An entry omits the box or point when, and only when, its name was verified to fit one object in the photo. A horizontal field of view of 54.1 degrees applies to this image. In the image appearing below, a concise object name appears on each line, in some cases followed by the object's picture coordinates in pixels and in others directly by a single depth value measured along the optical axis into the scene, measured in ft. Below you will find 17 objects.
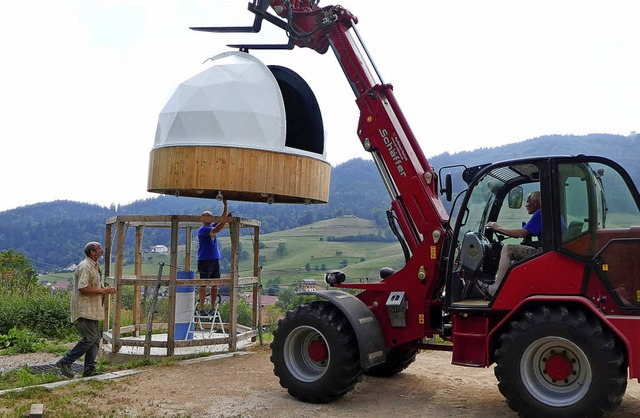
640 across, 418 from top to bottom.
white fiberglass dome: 34.04
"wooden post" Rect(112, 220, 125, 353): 35.30
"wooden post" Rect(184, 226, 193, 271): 41.43
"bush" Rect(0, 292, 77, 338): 49.78
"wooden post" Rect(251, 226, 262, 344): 39.79
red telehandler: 20.29
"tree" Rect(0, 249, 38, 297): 65.46
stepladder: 39.06
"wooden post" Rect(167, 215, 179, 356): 34.63
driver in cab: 22.53
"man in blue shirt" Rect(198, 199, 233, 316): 40.50
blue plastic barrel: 36.73
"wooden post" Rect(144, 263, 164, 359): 34.06
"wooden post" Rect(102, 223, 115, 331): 37.86
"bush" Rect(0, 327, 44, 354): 42.34
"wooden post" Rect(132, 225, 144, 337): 41.04
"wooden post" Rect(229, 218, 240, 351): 36.63
